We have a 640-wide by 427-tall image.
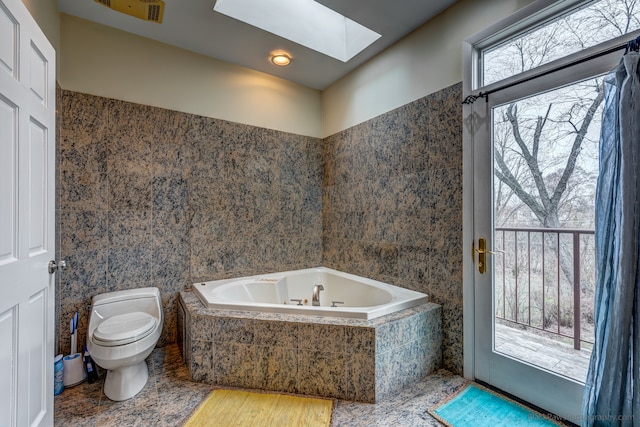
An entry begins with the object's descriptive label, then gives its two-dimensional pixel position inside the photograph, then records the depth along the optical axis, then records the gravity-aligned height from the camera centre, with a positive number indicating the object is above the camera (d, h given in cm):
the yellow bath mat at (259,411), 164 -117
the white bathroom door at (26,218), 112 -1
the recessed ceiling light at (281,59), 274 +149
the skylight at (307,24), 230 +165
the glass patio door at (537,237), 159 -15
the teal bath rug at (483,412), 164 -118
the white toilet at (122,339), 180 -79
